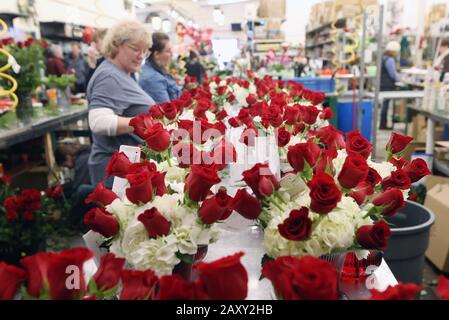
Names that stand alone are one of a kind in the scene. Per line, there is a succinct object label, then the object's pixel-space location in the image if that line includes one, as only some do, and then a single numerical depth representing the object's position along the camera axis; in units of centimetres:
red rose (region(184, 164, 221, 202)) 83
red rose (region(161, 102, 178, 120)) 174
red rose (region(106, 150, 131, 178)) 105
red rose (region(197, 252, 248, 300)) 56
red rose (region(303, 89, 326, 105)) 255
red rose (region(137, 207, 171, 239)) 81
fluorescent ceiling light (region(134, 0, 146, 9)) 1408
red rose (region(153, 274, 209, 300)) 57
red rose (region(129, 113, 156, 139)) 139
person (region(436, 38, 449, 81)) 399
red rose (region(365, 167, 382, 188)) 98
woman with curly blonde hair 214
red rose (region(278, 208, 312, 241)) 75
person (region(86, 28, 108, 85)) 350
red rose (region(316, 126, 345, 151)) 124
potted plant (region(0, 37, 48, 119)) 326
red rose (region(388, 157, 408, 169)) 116
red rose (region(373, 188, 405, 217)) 89
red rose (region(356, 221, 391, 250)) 79
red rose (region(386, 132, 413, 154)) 115
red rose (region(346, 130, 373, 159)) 113
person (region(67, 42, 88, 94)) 653
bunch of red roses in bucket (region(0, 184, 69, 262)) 238
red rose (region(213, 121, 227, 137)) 152
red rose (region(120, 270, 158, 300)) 64
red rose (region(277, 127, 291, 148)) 138
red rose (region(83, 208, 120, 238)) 84
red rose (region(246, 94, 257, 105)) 272
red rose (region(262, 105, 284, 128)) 162
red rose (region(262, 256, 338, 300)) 54
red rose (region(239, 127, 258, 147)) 144
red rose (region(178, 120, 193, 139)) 145
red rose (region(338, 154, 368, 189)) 86
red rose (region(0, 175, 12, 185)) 275
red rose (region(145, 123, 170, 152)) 119
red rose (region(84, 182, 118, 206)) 95
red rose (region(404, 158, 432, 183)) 105
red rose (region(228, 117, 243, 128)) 193
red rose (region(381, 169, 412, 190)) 99
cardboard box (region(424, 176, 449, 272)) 278
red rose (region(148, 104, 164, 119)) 172
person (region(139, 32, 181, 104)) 304
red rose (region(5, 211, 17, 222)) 234
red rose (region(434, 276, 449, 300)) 60
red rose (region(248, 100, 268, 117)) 207
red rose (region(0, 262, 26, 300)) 60
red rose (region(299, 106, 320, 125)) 164
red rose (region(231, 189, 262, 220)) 86
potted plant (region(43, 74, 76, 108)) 419
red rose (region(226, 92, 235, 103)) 300
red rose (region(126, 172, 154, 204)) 86
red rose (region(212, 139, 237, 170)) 119
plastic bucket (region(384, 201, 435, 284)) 185
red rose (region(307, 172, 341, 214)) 76
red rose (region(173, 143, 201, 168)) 120
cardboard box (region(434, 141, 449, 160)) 389
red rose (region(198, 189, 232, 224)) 83
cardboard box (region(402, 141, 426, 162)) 448
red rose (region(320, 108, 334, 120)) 203
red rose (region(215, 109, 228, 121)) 201
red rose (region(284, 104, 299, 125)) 163
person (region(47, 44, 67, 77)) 602
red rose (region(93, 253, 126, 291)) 67
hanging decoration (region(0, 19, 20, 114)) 263
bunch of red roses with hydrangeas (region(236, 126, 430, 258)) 77
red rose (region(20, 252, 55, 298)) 60
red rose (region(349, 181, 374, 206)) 95
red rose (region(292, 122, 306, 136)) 160
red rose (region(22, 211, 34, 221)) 241
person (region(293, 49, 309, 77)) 622
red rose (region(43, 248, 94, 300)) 57
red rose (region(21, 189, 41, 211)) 238
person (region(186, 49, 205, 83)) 709
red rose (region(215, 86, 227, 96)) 300
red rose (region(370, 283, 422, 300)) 57
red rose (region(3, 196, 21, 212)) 236
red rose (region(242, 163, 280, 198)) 87
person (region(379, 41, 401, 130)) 776
